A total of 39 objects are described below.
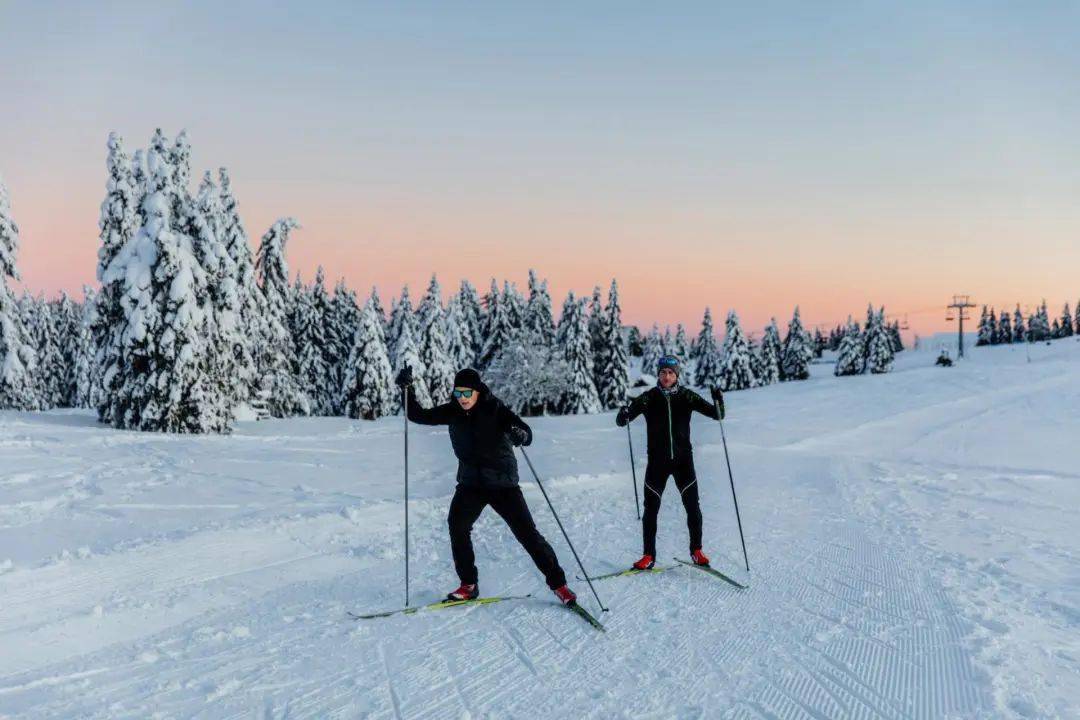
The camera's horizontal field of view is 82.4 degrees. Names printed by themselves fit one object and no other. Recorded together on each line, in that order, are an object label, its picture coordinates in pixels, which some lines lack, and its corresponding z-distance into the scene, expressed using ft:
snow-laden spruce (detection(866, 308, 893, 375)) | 232.12
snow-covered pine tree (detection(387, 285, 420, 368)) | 149.74
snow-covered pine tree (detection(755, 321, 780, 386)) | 239.91
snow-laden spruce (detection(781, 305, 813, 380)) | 254.88
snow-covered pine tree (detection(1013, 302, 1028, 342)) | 389.19
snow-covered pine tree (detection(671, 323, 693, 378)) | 307.21
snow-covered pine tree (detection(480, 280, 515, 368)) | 181.06
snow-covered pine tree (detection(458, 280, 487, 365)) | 205.26
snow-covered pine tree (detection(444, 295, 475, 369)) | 183.73
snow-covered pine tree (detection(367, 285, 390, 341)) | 138.96
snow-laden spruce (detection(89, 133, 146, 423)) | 73.26
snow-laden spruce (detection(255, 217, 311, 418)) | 112.27
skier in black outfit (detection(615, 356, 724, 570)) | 21.81
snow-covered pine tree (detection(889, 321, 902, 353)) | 451.53
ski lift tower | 283.38
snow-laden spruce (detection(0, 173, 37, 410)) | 80.74
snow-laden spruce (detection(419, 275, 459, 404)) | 150.82
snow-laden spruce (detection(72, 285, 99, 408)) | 158.02
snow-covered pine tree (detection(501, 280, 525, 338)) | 191.11
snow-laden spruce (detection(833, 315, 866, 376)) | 243.40
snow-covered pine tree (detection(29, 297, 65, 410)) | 175.73
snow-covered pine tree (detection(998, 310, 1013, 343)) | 387.34
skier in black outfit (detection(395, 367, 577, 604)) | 18.34
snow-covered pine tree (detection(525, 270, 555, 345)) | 199.82
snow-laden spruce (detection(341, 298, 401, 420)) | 133.90
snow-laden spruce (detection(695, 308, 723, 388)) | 244.01
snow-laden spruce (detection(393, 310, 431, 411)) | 135.33
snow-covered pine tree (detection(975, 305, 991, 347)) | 382.63
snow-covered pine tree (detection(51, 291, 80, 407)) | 189.16
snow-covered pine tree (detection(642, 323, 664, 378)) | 259.00
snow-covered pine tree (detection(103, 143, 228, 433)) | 69.92
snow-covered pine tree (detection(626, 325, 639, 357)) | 447.83
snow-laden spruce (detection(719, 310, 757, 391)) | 209.46
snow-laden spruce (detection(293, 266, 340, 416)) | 150.82
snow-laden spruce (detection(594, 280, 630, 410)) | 178.19
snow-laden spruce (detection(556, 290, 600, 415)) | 167.02
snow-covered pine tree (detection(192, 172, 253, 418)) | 75.46
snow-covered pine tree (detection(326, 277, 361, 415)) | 160.15
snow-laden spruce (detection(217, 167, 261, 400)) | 96.48
